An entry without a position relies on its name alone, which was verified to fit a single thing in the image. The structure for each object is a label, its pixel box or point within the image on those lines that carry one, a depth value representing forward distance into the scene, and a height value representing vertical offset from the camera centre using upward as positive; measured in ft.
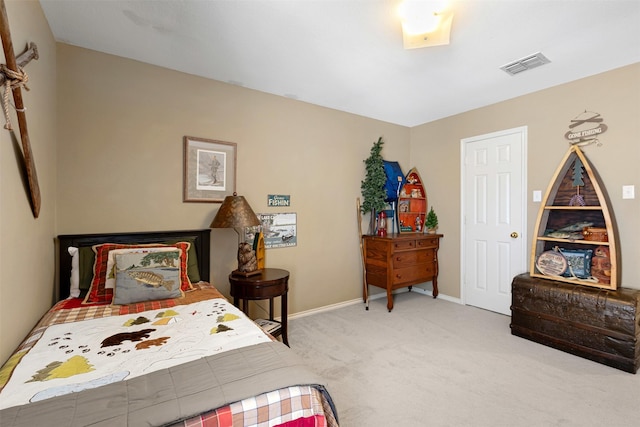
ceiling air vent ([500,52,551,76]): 8.23 +4.39
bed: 3.05 -1.95
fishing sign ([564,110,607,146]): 9.31 +2.78
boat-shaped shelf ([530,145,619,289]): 8.61 -0.48
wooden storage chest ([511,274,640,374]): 7.52 -2.88
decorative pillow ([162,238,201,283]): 8.24 -1.34
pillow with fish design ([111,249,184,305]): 6.51 -1.40
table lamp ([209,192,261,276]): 8.30 -0.15
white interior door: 11.24 -0.01
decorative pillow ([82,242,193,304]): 6.73 -1.49
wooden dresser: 11.94 -1.88
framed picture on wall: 9.07 +1.45
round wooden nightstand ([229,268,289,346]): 8.20 -2.03
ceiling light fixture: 5.99 +4.12
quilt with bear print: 3.49 -1.96
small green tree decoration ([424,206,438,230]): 13.92 -0.25
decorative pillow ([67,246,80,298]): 7.03 -1.37
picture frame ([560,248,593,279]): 8.87 -1.42
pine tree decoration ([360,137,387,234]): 12.75 +1.35
